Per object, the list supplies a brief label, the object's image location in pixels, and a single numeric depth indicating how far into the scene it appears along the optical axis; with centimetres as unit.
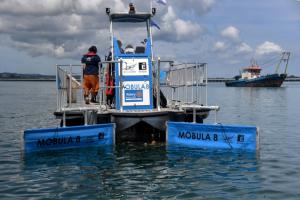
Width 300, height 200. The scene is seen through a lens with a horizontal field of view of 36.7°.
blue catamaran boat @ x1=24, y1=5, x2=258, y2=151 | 1353
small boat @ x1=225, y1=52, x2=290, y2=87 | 9969
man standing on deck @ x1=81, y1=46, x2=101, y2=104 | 1548
